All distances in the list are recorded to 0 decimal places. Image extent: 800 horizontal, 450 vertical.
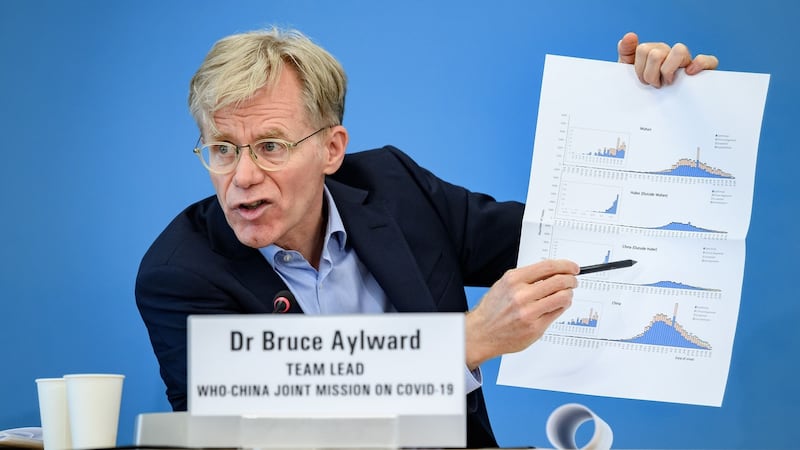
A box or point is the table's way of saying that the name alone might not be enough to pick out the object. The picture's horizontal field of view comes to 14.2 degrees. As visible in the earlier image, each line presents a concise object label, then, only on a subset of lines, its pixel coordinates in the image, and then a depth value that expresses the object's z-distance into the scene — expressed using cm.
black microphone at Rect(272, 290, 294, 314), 398
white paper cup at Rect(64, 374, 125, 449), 370
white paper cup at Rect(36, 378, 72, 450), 376
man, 402
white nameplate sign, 346
